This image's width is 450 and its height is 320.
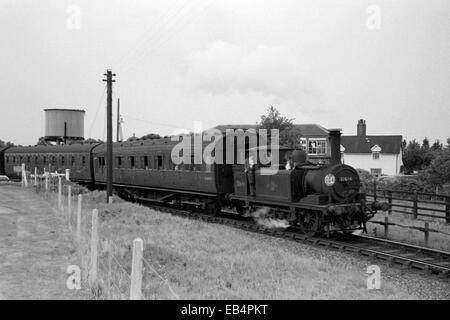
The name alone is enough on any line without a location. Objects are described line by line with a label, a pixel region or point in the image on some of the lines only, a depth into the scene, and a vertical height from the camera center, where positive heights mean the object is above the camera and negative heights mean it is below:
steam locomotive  13.48 -0.83
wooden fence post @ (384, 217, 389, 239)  14.50 -2.07
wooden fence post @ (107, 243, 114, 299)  6.91 -1.87
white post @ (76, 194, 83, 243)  11.37 -1.55
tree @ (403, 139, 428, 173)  76.89 +0.41
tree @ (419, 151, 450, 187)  30.92 -0.67
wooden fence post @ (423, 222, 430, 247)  12.99 -2.00
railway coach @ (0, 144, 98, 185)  31.20 +0.24
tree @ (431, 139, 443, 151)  88.22 +3.48
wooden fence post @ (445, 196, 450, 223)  16.60 -1.67
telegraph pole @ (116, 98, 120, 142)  42.66 +4.03
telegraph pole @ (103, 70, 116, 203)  21.67 +2.27
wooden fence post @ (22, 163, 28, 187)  30.25 -1.04
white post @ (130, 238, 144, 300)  5.36 -1.20
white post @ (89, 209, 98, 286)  7.61 -1.47
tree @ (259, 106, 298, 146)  32.78 +2.66
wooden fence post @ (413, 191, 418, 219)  17.23 -1.64
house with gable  63.16 +0.94
